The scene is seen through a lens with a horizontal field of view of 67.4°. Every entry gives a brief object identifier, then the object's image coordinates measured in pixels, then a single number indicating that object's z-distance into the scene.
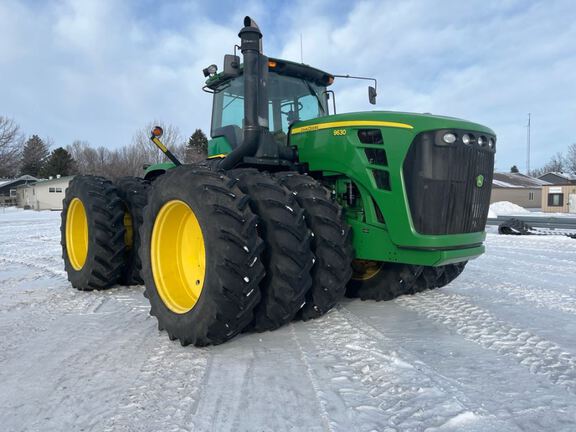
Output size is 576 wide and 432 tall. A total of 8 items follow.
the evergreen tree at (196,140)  37.59
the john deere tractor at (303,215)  2.92
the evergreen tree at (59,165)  60.41
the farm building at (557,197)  29.38
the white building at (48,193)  46.44
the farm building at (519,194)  46.12
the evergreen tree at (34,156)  64.56
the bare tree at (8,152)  44.92
